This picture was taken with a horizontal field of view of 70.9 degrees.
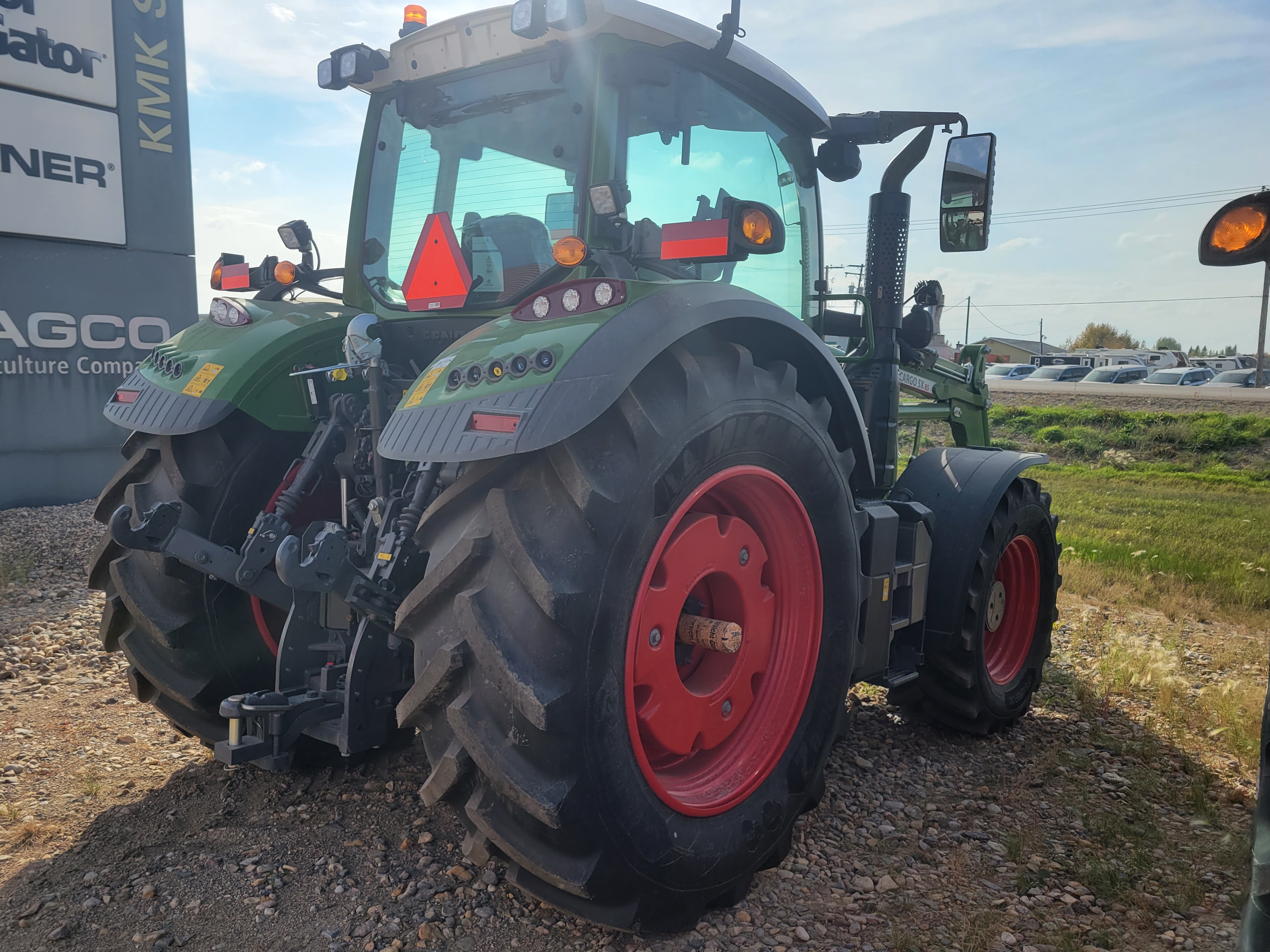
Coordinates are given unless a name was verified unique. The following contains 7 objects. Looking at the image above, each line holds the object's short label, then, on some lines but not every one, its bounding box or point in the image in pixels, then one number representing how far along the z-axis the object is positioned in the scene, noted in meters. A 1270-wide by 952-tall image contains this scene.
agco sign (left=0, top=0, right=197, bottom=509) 7.50
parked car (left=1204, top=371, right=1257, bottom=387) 30.89
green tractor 1.96
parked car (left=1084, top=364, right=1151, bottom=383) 32.28
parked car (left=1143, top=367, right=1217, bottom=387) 31.27
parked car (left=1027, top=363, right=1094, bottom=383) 34.75
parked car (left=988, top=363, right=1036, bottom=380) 36.34
